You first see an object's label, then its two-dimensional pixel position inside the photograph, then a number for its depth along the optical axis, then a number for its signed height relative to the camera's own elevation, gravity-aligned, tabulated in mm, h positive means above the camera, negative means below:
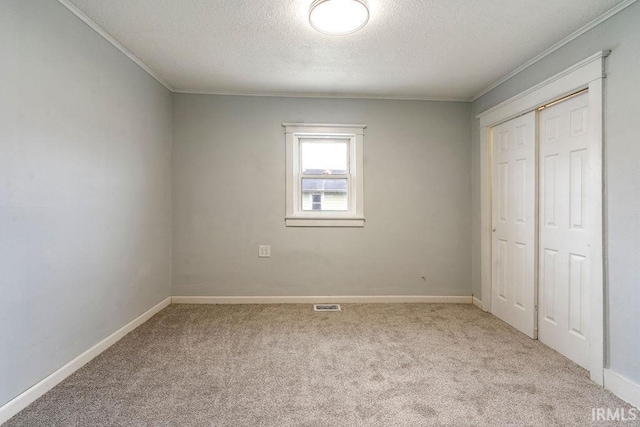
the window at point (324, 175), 3592 +422
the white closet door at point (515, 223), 2689 -129
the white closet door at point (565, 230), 2213 -158
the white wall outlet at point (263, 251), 3592 -471
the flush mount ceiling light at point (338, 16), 1877 +1260
